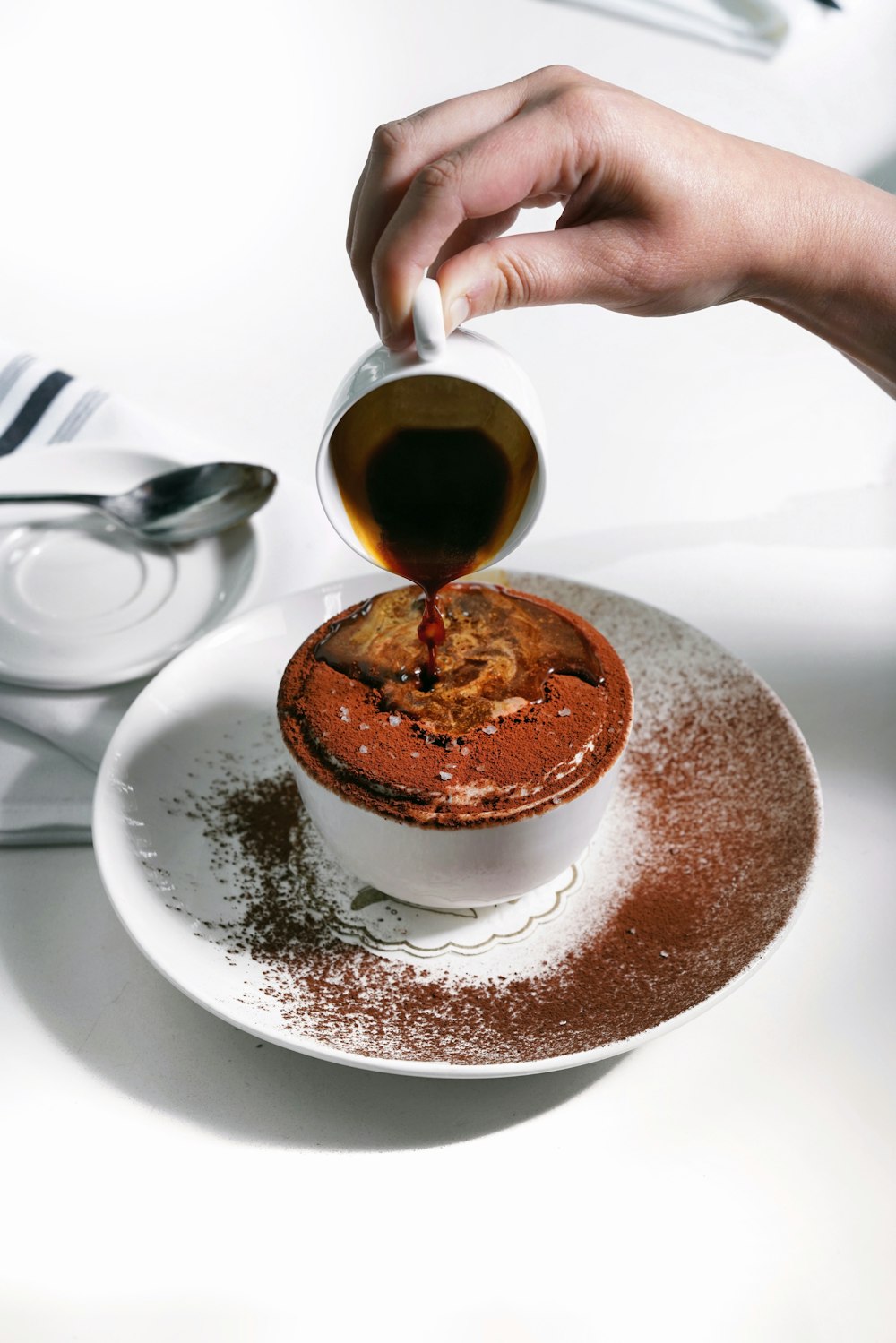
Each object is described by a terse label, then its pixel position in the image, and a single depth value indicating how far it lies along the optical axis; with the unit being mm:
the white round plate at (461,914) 542
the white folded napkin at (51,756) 631
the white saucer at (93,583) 696
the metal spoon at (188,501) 763
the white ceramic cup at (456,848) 549
